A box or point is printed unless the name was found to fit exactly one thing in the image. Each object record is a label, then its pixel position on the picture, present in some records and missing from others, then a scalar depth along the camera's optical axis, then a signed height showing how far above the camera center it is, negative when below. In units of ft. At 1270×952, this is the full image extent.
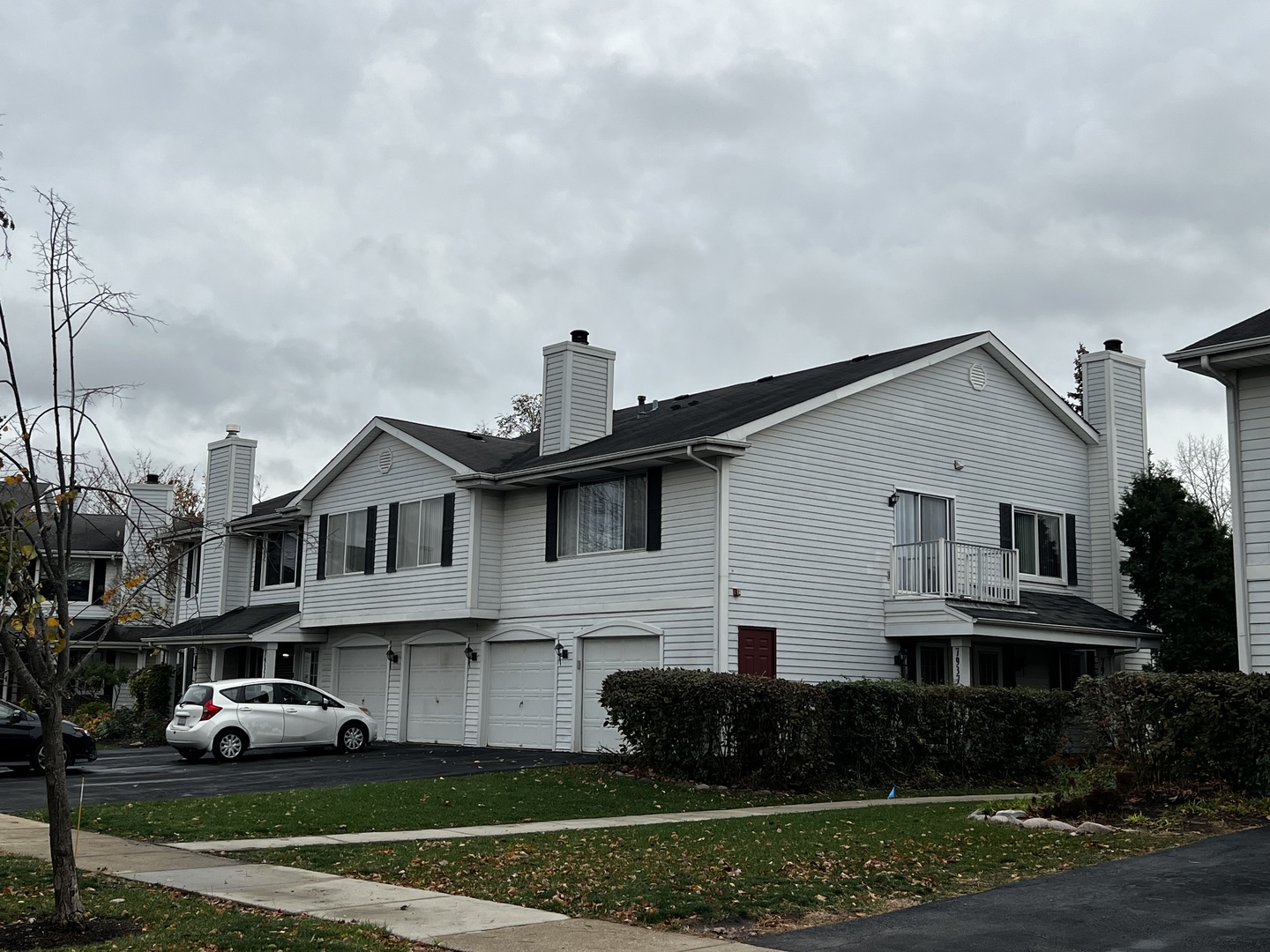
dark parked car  71.77 -2.51
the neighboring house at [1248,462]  58.54 +10.96
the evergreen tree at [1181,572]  80.74 +8.44
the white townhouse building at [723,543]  74.54 +9.76
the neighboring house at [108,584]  141.79 +12.52
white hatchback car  79.36 -1.52
